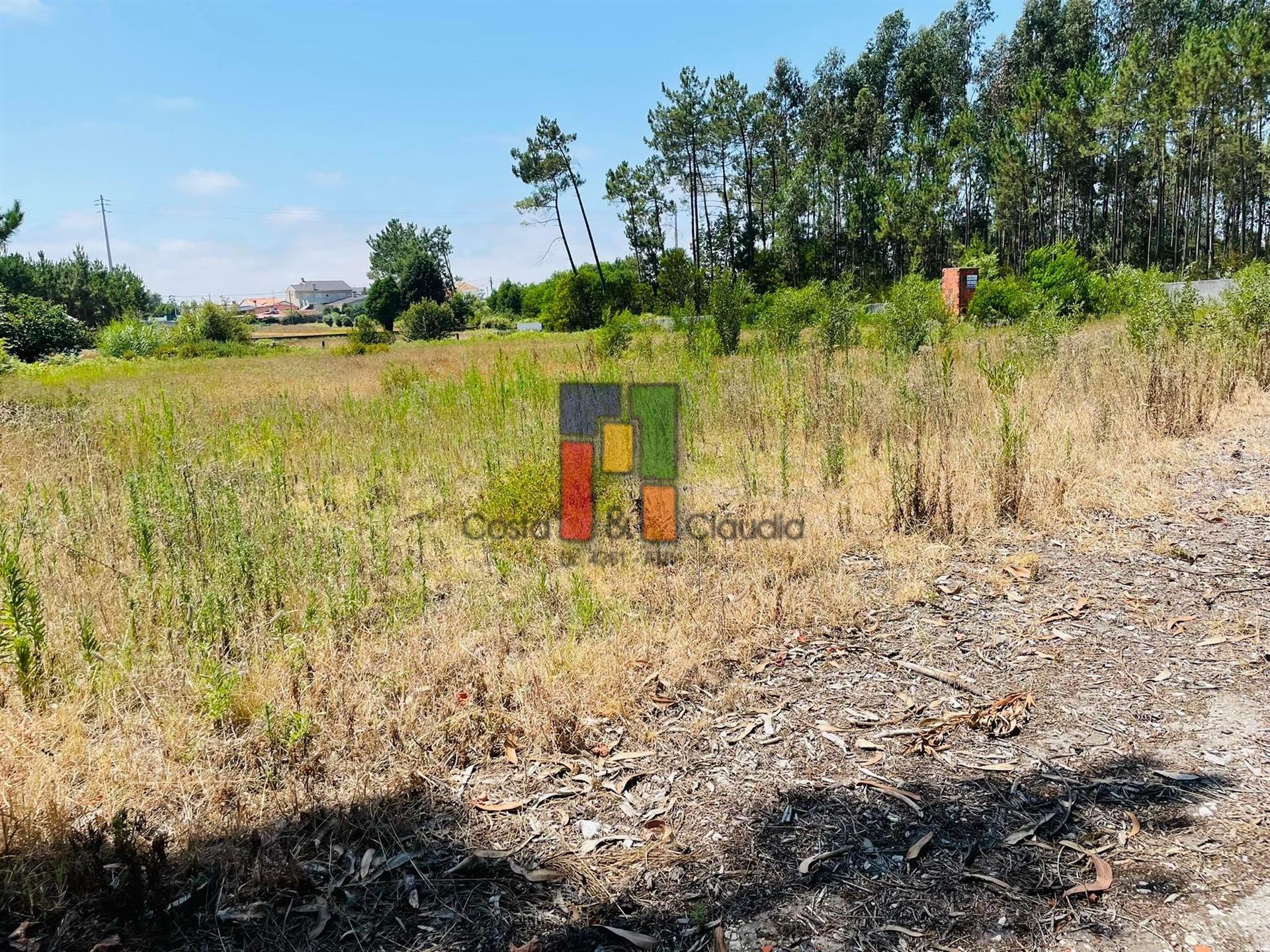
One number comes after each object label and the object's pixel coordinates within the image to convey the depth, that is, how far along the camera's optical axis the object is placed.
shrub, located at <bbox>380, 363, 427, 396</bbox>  10.35
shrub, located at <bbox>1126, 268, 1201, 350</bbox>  8.20
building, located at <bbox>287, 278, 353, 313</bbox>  113.62
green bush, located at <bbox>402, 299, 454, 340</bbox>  43.25
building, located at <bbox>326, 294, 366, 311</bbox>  99.20
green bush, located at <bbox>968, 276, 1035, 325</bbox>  20.05
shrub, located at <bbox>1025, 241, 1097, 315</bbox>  20.73
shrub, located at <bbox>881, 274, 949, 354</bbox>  10.59
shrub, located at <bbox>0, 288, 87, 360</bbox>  22.77
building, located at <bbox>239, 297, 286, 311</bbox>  111.46
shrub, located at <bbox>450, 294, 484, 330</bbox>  49.97
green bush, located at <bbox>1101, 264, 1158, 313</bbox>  9.78
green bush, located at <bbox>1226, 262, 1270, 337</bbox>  8.10
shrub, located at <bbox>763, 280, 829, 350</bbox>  12.19
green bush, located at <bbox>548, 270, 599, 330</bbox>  39.78
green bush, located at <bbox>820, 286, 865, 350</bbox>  11.96
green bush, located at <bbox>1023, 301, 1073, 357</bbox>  8.91
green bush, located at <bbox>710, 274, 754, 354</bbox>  12.39
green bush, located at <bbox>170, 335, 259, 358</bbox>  28.12
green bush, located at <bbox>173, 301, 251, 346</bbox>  33.44
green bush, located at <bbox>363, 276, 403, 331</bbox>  57.03
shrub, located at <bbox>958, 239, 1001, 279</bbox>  28.61
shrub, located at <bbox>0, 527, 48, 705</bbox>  2.71
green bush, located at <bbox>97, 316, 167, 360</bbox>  29.81
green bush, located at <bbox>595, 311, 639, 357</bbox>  12.46
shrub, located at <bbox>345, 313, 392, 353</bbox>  31.94
